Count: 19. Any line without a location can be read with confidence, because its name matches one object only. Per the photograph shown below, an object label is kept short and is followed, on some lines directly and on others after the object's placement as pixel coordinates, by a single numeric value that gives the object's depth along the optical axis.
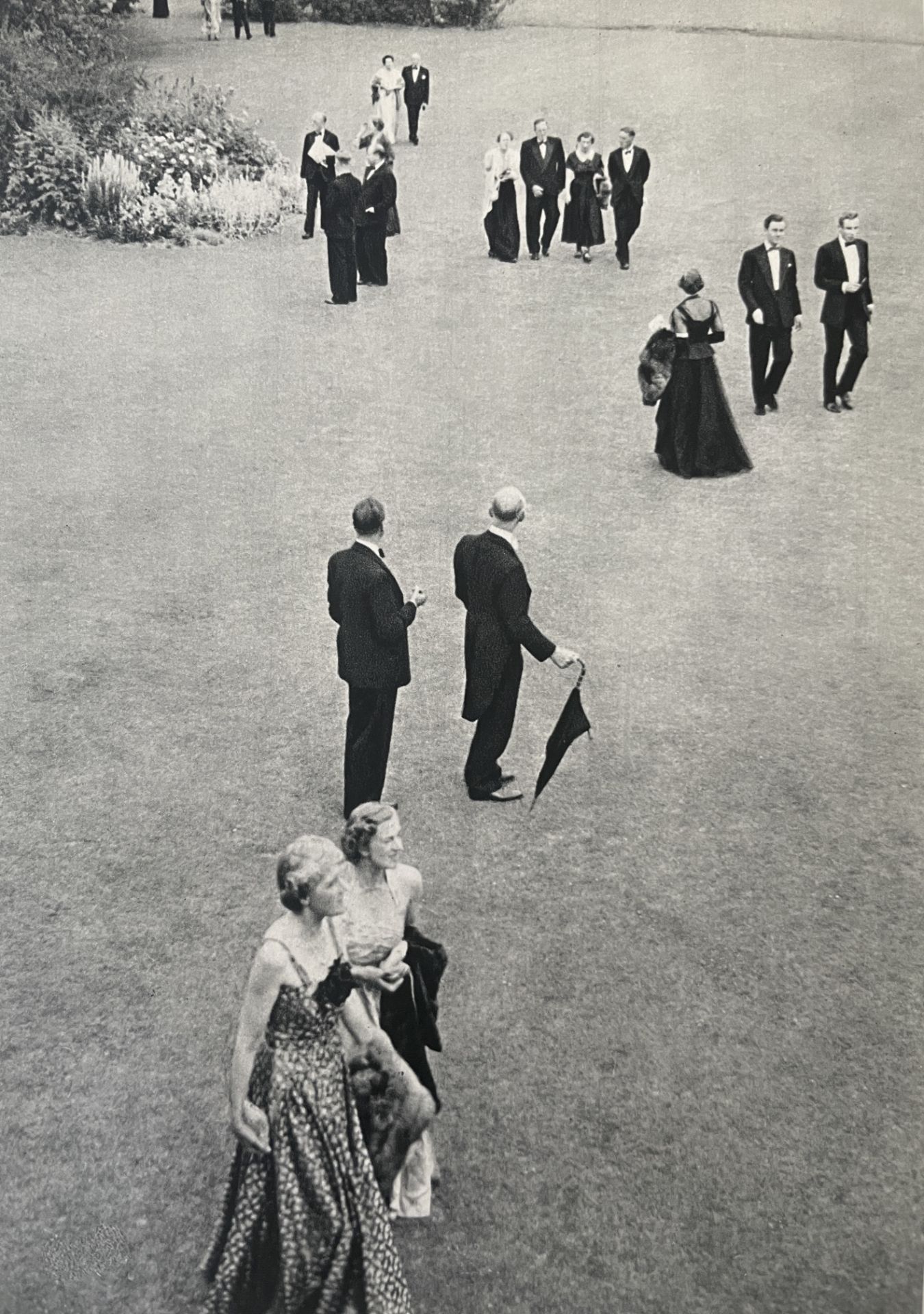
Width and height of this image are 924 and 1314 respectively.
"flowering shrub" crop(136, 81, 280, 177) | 13.14
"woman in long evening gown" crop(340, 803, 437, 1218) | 4.54
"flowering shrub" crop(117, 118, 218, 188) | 15.02
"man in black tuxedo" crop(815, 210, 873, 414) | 10.81
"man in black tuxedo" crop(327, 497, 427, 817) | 6.61
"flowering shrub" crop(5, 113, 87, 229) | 14.21
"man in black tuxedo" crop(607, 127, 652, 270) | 14.77
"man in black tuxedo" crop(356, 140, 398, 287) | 14.62
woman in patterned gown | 4.17
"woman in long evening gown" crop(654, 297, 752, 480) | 10.96
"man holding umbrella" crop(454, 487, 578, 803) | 6.84
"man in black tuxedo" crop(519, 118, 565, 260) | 15.23
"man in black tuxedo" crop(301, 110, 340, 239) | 14.32
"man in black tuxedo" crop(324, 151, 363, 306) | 14.59
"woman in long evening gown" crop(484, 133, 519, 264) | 15.64
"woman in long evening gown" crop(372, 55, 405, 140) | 12.08
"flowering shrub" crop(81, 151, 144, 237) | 15.29
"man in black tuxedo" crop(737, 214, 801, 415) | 11.50
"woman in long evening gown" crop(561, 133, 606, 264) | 15.41
